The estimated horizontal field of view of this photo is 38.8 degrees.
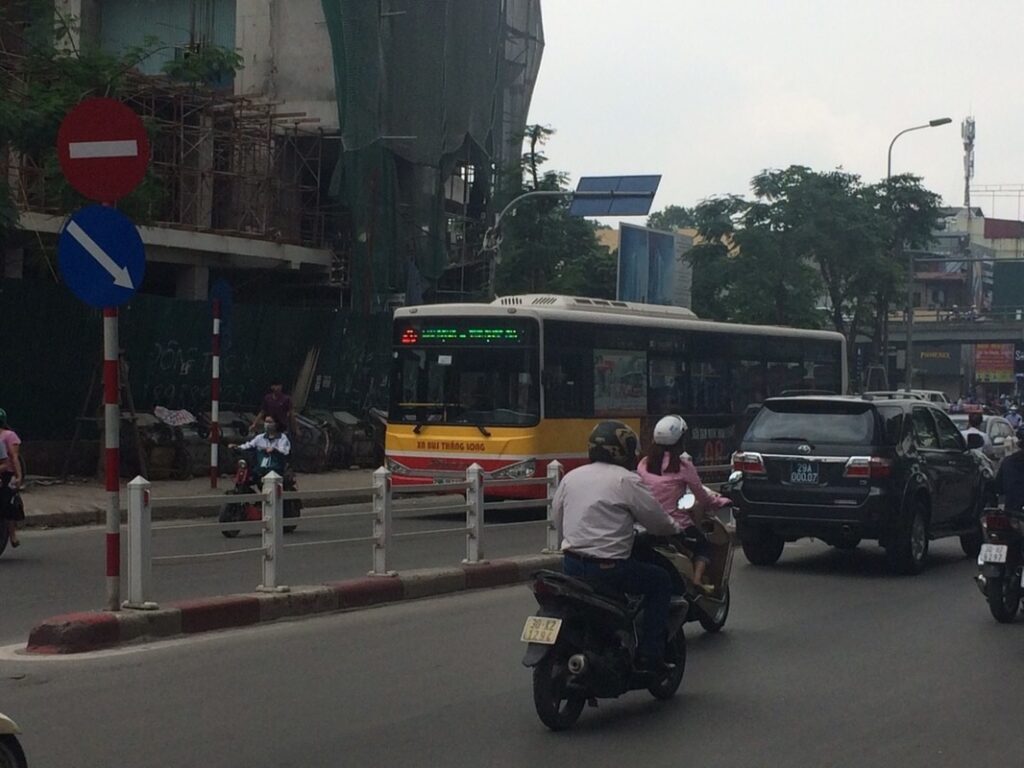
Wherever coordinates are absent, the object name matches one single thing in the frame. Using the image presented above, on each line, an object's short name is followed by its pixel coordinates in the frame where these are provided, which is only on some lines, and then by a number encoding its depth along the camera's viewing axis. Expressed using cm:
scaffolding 2923
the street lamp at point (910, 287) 4438
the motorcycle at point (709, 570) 884
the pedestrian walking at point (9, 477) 1386
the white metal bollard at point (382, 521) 1216
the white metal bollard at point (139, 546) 973
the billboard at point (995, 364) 8800
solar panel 3584
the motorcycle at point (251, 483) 1669
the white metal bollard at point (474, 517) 1320
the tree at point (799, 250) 4297
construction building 3222
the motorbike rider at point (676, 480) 981
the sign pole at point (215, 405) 2084
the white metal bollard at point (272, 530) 1098
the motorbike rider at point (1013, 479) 1088
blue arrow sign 926
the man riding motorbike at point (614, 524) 755
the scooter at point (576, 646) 722
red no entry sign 924
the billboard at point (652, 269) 4459
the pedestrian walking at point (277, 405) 2100
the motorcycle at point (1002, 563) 1093
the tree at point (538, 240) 3931
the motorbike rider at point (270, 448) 1672
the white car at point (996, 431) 2635
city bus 1953
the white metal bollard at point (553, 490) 1438
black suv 1407
